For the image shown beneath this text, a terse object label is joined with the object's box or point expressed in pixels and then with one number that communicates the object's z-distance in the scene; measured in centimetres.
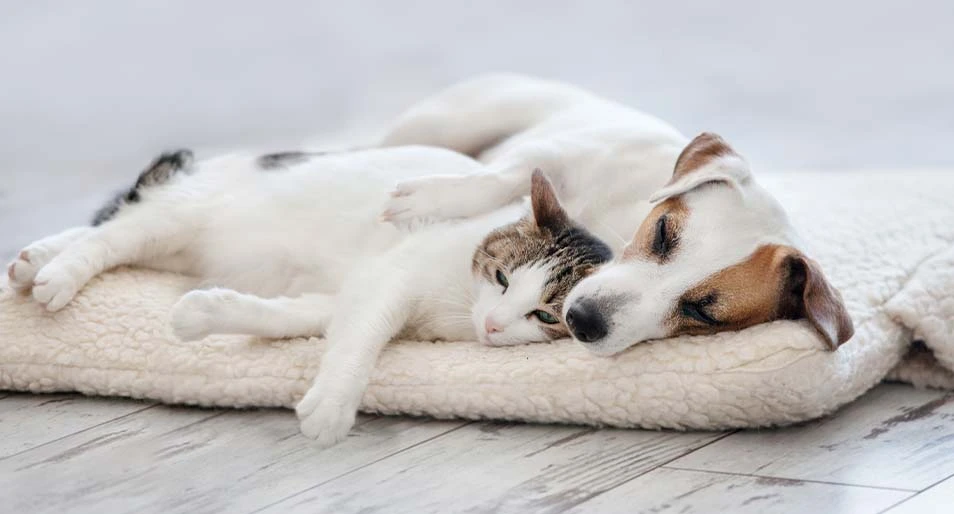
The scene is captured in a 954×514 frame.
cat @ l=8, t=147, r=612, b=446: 220
